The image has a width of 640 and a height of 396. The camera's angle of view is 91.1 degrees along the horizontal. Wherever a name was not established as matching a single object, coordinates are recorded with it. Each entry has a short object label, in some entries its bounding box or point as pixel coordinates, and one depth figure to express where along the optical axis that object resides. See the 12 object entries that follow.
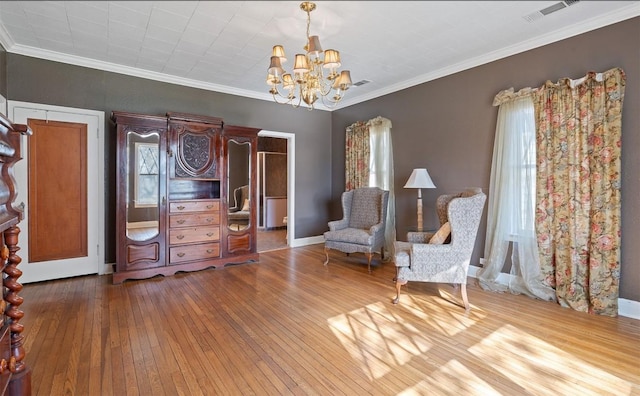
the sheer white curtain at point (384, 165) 5.20
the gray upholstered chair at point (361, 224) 4.53
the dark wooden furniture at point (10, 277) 1.44
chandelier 2.77
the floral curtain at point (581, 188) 2.93
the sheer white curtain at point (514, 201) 3.51
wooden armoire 3.98
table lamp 4.26
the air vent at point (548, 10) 2.79
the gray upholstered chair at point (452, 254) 3.07
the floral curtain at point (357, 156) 5.62
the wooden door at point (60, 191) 3.79
